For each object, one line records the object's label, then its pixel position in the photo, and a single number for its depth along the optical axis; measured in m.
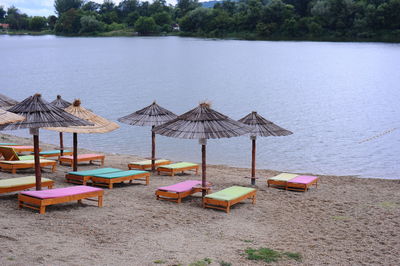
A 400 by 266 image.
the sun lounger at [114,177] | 11.10
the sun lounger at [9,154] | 12.65
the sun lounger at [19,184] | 9.30
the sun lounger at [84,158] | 14.07
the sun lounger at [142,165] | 13.91
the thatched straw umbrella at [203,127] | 10.17
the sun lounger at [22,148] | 14.89
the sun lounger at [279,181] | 12.71
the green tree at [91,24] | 121.69
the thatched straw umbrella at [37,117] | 9.12
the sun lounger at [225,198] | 9.80
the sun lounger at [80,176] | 11.01
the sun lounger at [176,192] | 10.30
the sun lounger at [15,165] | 11.99
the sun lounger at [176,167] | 13.80
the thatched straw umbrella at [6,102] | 13.26
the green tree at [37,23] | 149.88
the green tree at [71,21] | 127.56
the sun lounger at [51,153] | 14.62
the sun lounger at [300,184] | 12.51
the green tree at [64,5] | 154.00
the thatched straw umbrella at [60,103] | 14.03
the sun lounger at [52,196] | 8.27
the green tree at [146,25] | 121.19
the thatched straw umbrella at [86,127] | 11.41
